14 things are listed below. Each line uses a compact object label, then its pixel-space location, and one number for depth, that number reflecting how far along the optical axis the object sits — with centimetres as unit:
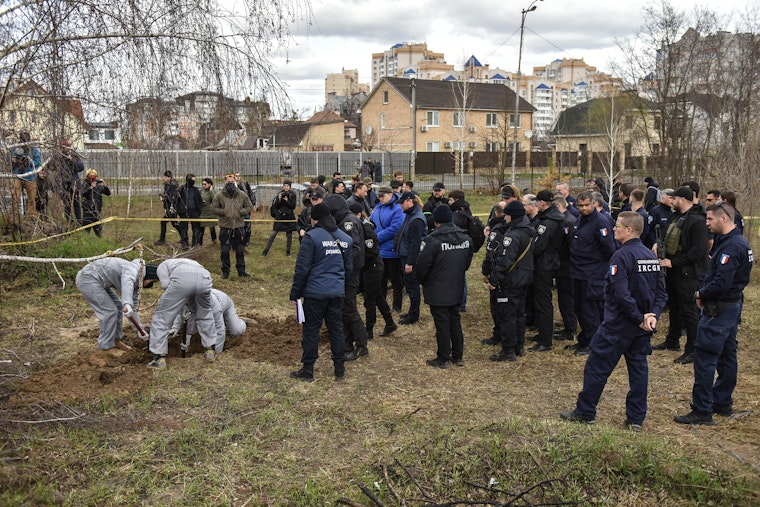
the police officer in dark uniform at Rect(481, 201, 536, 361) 776
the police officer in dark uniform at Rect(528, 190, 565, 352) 815
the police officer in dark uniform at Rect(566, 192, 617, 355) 791
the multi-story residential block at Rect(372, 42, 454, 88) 13065
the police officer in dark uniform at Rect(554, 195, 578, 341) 850
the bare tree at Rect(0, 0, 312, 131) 461
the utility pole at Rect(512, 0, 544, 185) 2636
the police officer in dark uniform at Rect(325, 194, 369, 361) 764
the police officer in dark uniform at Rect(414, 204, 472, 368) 731
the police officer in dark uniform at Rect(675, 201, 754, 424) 571
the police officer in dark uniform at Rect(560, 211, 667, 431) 546
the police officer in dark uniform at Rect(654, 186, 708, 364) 788
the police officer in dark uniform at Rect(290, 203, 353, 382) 661
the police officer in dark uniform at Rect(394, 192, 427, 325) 872
